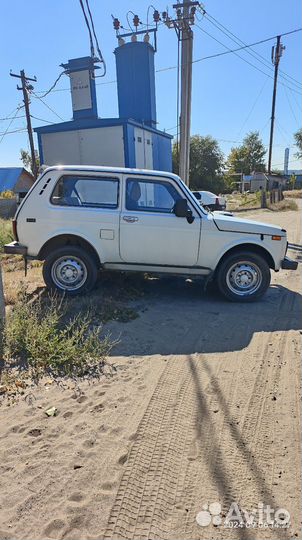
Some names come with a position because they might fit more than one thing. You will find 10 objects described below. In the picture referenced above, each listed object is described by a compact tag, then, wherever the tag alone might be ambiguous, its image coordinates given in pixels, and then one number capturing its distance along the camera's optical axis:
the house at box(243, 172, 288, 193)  40.28
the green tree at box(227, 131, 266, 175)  66.56
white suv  5.89
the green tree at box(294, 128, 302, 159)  49.56
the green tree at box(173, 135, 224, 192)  47.06
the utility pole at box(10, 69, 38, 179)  26.27
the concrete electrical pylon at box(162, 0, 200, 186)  10.46
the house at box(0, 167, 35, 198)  36.28
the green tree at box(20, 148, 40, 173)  71.53
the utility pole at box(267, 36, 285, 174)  30.78
